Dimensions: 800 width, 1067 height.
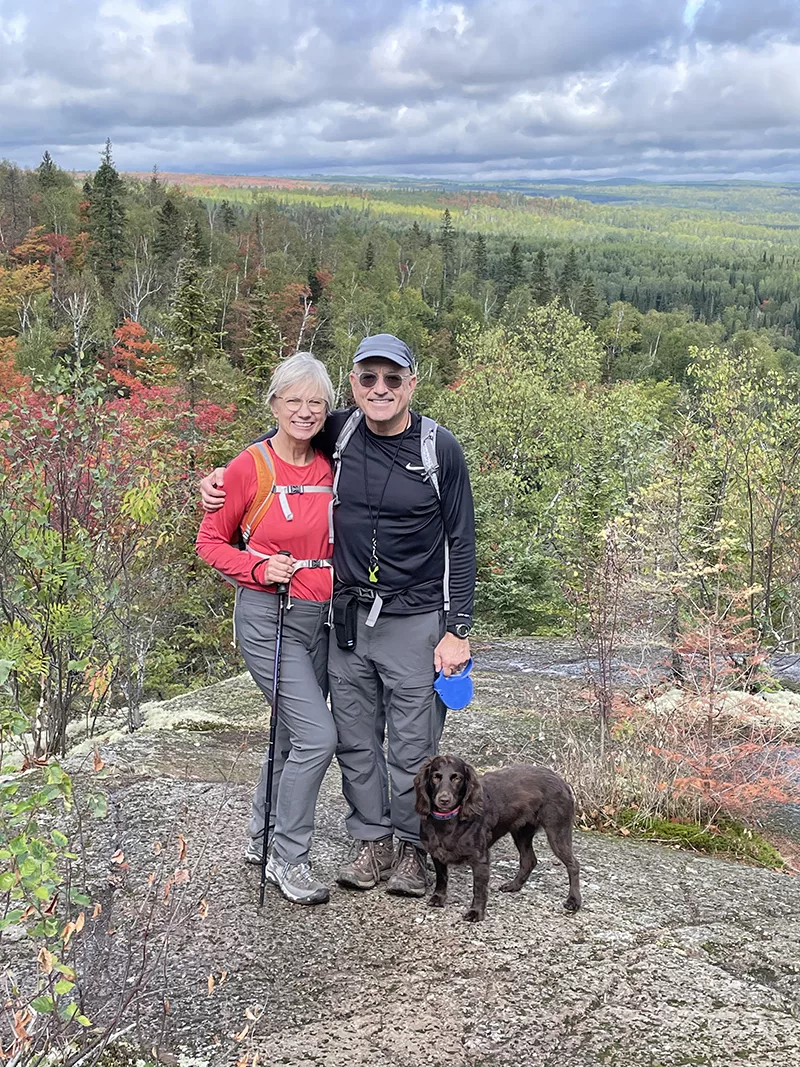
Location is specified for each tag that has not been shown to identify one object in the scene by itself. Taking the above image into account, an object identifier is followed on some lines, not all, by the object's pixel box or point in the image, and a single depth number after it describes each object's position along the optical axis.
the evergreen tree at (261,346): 29.36
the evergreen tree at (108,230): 56.44
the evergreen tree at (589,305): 68.50
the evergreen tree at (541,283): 71.94
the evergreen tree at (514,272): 79.75
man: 3.89
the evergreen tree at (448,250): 85.57
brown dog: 3.89
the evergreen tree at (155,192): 74.94
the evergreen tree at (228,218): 77.88
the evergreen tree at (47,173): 66.12
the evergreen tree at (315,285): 61.29
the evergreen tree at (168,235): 57.00
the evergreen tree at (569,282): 72.06
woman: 3.92
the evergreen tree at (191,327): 23.19
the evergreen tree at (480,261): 87.94
